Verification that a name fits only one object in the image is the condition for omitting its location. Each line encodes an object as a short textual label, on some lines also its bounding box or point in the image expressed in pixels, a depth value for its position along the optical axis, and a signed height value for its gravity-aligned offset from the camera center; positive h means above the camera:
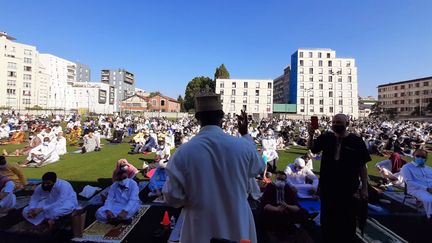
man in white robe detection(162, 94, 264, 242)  1.85 -0.40
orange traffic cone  5.16 -1.85
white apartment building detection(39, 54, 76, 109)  87.41 +12.41
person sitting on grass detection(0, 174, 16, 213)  6.02 -1.70
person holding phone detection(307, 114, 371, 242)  3.33 -0.67
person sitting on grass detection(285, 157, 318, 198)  7.75 -1.63
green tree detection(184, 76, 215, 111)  79.44 +9.40
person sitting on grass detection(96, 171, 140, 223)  5.75 -1.76
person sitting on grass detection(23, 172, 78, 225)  5.38 -1.63
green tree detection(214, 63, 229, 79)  81.00 +13.02
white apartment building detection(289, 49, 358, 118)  76.06 +9.90
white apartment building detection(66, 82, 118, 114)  97.74 +6.88
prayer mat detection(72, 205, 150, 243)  4.91 -2.07
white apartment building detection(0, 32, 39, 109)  69.25 +10.36
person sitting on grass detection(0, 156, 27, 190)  7.34 -1.53
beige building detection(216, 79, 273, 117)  79.44 +6.93
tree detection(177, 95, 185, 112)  101.91 +5.26
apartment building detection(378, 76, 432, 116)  84.88 +8.29
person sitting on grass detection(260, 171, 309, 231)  5.15 -1.58
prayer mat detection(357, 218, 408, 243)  5.22 -2.13
